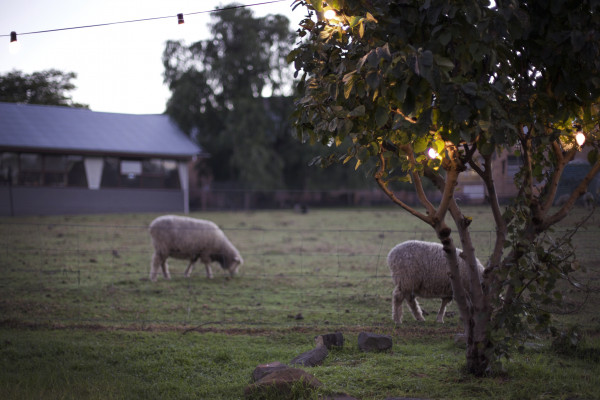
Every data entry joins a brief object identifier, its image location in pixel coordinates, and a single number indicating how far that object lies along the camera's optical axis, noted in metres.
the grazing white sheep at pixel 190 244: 12.05
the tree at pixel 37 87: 33.81
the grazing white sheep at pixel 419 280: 7.96
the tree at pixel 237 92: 31.59
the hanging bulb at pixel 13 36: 8.43
